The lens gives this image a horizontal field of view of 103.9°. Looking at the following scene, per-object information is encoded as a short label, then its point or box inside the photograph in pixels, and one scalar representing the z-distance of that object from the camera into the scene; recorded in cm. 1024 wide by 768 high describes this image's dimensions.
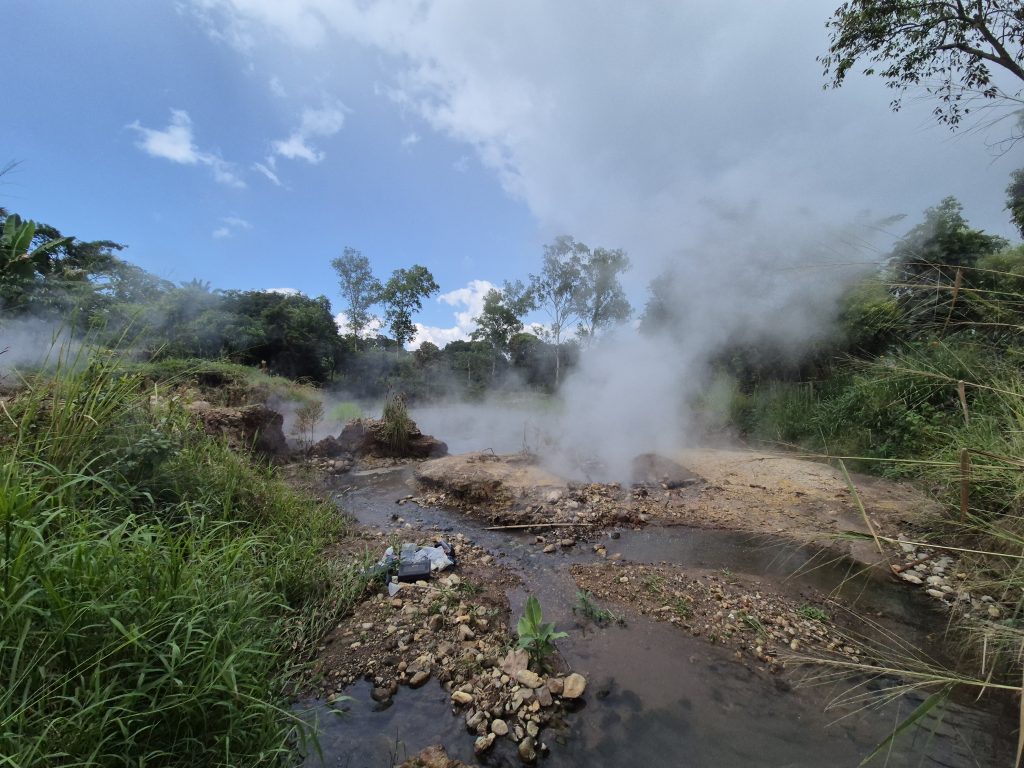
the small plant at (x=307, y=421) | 993
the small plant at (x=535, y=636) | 252
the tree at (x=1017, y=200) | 659
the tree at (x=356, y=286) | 2056
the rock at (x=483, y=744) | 203
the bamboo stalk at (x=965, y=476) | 130
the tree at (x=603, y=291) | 2105
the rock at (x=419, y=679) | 245
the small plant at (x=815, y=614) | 303
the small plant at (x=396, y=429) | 919
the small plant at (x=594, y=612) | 306
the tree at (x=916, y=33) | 562
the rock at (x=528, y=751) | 199
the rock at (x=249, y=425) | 669
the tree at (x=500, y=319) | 2365
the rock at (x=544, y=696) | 227
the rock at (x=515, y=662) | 246
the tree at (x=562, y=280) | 2161
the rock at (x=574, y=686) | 233
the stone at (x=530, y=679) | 236
